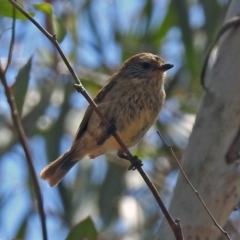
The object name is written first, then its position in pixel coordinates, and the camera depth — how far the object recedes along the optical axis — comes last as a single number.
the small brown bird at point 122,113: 6.69
